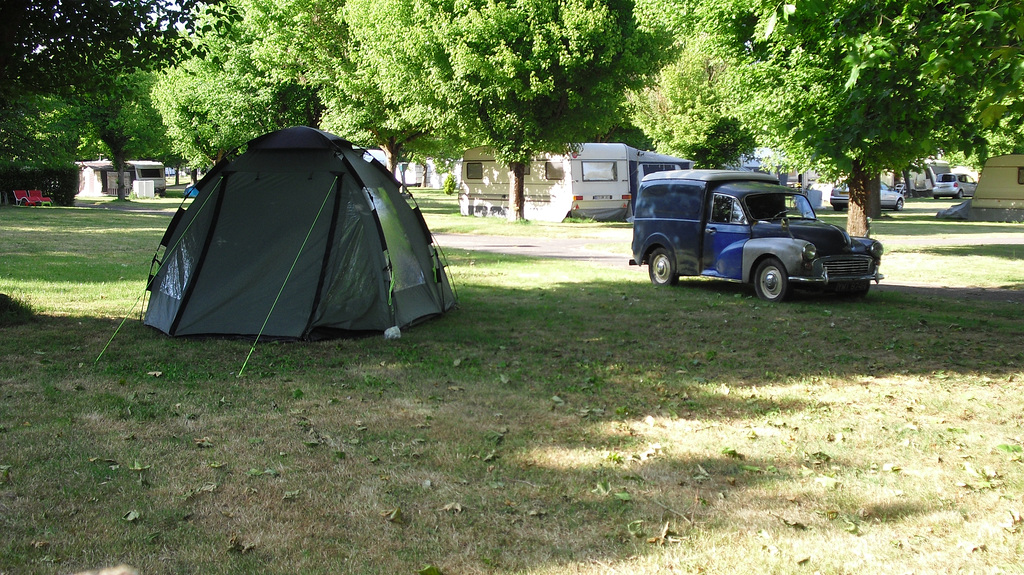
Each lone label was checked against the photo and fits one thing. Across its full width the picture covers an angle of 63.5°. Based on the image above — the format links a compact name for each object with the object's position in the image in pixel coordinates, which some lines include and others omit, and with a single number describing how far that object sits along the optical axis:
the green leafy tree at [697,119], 36.31
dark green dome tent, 9.23
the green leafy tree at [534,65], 24.39
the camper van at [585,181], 31.48
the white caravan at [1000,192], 32.41
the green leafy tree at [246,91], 32.97
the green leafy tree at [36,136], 30.95
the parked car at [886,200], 41.03
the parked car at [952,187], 55.44
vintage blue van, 11.91
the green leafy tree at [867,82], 7.53
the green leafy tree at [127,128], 45.72
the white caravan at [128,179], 58.16
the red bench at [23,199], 38.94
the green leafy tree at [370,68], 26.58
